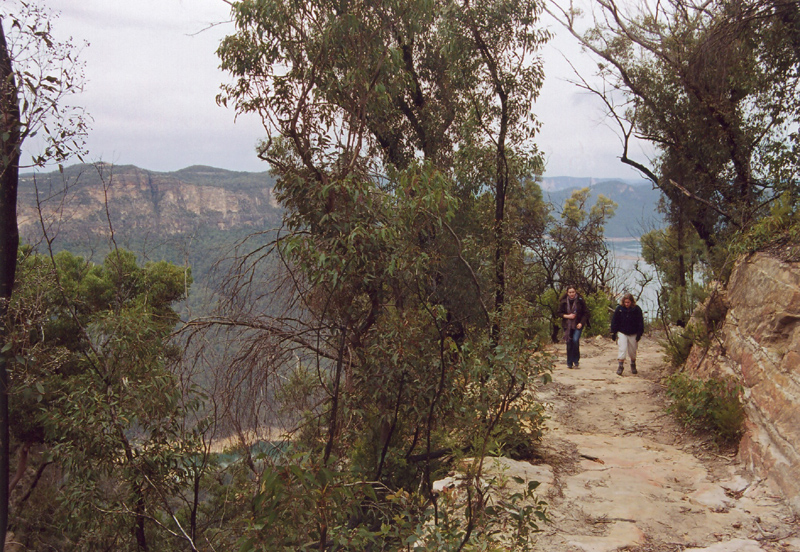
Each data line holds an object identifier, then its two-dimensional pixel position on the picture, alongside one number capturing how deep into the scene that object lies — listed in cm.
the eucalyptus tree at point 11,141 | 543
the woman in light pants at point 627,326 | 995
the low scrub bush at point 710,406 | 609
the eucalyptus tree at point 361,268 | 494
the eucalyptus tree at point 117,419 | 569
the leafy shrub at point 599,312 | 1591
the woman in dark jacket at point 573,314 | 1073
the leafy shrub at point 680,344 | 867
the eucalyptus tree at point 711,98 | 1198
